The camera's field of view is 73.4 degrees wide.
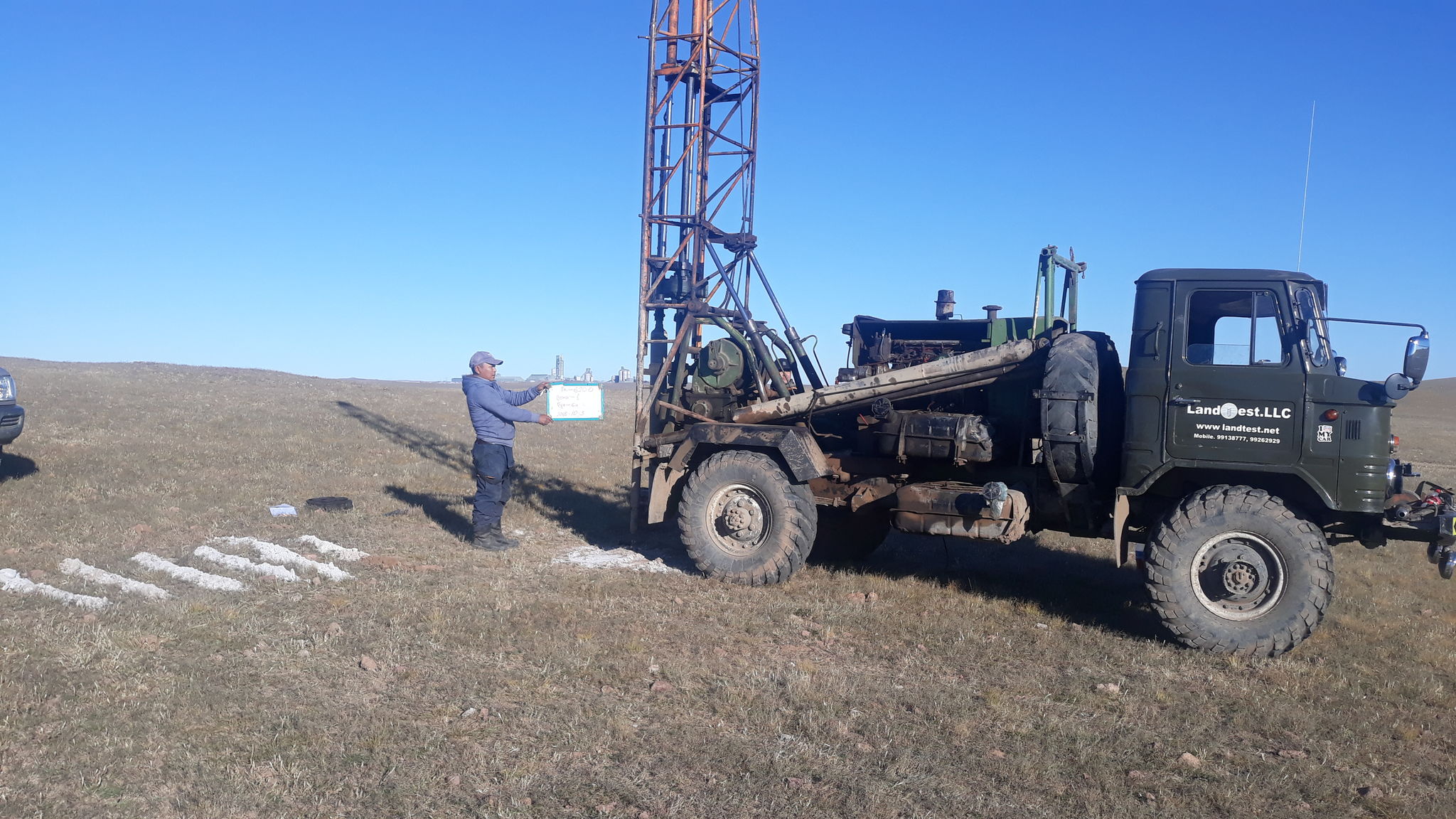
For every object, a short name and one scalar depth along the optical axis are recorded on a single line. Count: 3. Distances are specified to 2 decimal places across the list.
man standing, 9.38
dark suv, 11.20
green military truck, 6.59
